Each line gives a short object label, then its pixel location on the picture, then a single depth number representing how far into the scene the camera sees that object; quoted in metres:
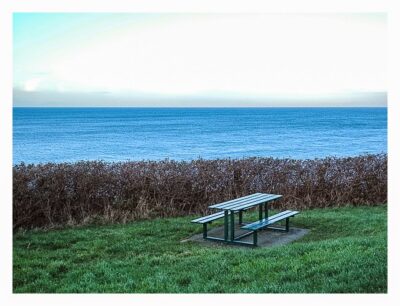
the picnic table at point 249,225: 7.31
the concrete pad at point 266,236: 7.42
